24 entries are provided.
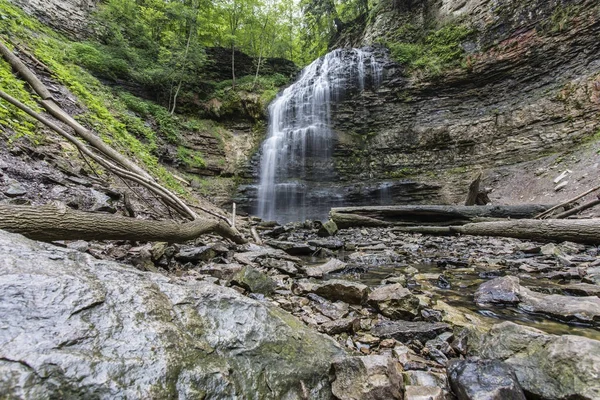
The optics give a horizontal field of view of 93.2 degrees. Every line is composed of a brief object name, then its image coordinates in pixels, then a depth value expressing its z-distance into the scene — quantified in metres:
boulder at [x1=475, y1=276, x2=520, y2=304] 2.55
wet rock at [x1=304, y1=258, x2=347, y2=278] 3.54
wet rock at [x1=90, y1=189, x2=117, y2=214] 3.49
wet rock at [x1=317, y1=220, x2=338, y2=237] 7.55
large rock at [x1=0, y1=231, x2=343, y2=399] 0.85
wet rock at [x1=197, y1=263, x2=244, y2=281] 2.97
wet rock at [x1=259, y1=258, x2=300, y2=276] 3.50
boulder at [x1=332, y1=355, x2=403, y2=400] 1.20
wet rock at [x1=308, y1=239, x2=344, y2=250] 5.69
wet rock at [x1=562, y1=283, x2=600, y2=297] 2.61
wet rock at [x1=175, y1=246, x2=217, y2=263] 3.41
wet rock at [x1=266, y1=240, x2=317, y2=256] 5.18
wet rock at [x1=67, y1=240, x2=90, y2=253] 2.57
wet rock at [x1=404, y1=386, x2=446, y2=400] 1.23
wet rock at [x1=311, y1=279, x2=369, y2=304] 2.52
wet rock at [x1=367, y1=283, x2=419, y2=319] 2.27
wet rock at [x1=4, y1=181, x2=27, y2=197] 2.90
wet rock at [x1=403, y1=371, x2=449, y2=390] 1.40
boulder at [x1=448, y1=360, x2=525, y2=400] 1.15
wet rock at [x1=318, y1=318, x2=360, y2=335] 1.98
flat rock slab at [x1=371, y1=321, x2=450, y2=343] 1.90
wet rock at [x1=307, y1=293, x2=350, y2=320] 2.27
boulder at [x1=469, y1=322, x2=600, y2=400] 1.17
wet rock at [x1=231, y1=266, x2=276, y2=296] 2.61
